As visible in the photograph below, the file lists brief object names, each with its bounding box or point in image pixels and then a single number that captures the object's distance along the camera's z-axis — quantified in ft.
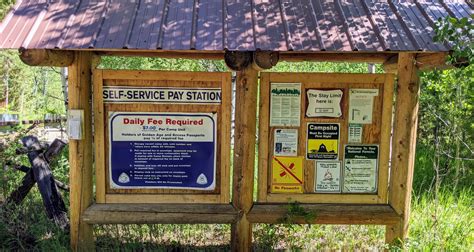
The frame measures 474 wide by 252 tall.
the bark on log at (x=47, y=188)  15.96
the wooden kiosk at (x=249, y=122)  12.69
